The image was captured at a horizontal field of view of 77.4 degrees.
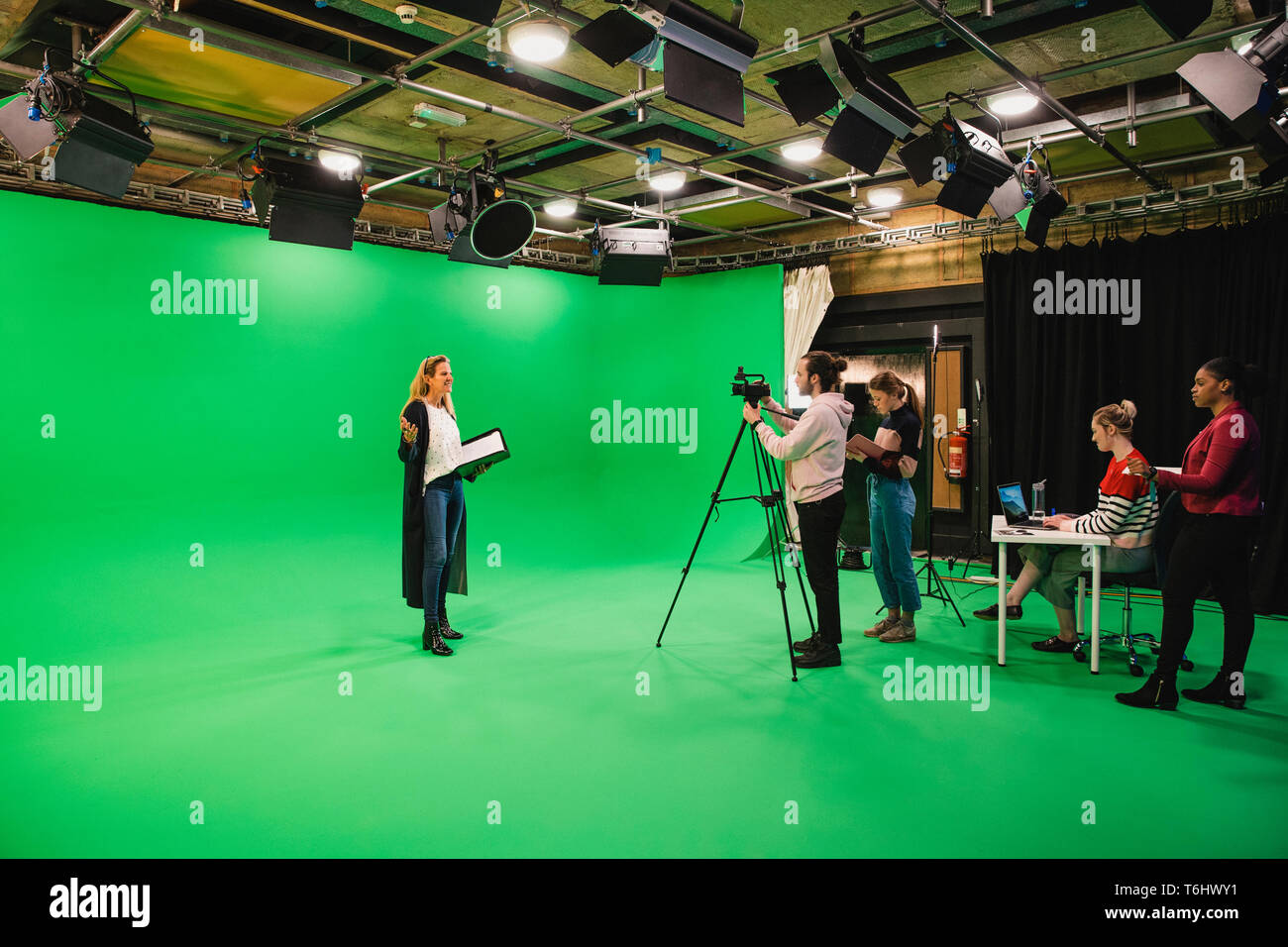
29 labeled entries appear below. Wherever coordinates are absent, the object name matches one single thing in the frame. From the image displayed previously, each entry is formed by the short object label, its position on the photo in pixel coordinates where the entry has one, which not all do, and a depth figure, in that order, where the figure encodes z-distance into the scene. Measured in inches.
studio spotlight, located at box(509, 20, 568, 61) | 144.0
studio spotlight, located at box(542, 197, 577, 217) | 275.9
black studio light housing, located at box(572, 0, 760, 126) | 117.8
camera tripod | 155.8
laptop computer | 166.9
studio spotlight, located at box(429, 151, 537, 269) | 208.5
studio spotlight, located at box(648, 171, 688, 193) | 242.7
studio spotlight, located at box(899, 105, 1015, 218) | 161.6
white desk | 154.3
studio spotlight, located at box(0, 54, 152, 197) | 144.6
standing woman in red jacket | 132.4
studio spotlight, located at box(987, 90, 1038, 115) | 176.6
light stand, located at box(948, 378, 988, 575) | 276.4
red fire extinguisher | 280.5
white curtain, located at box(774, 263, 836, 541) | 309.7
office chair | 154.9
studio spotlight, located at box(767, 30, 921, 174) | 131.6
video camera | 162.3
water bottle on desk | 179.6
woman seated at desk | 154.0
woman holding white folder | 176.1
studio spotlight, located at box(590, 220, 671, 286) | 266.8
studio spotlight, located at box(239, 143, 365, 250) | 200.4
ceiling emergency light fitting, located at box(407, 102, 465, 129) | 178.7
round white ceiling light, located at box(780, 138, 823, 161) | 210.2
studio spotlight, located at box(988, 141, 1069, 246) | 187.0
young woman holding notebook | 177.3
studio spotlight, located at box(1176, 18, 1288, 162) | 118.5
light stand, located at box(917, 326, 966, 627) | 220.2
